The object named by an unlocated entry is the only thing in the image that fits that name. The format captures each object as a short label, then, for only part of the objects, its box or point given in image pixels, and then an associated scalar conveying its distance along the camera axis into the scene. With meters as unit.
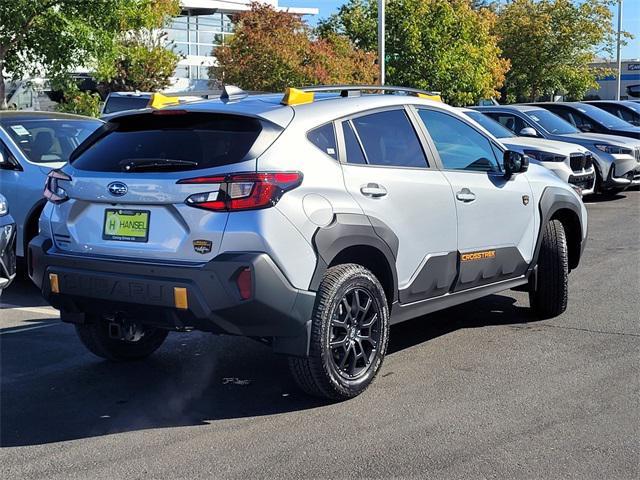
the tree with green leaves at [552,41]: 34.47
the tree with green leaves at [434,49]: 25.83
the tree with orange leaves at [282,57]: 23.56
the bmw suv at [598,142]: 15.21
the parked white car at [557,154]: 13.55
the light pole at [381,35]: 19.60
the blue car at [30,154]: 8.04
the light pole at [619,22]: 38.64
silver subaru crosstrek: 4.38
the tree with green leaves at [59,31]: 14.94
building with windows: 36.06
